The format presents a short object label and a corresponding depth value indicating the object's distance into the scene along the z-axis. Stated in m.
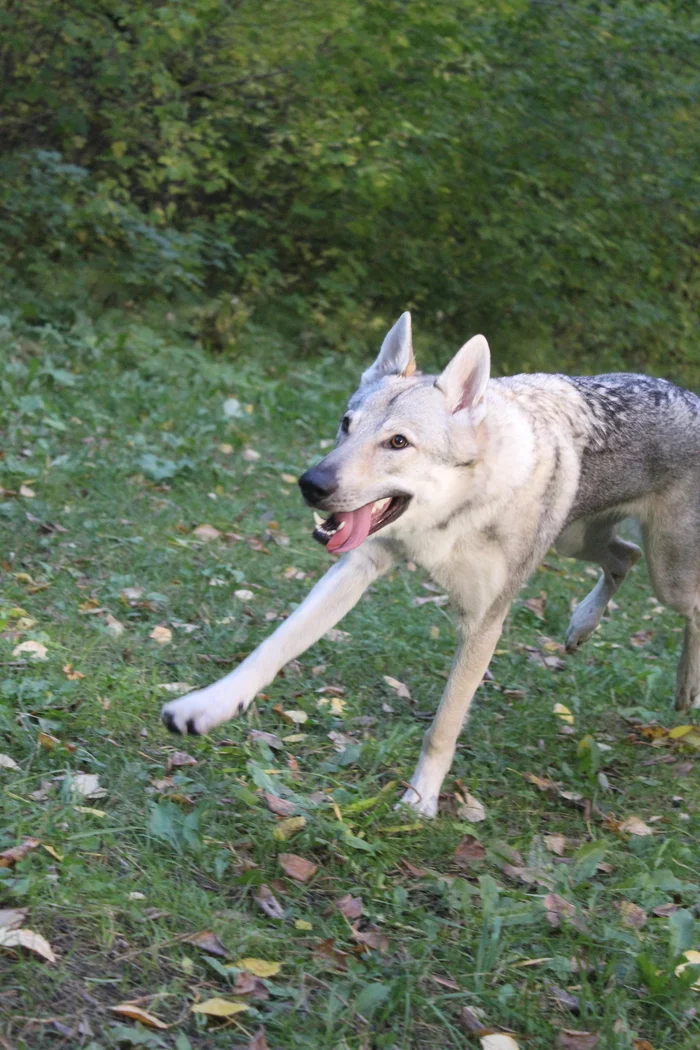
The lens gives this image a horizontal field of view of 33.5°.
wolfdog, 3.79
